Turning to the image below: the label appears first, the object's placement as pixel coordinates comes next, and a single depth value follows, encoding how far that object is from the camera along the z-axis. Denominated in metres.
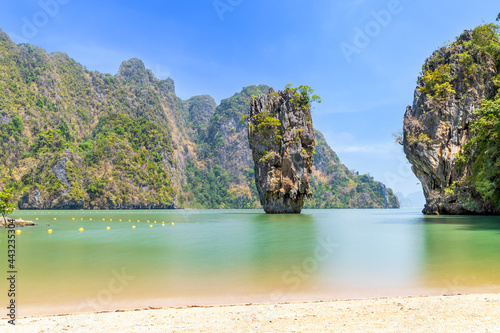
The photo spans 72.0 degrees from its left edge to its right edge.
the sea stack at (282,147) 46.69
